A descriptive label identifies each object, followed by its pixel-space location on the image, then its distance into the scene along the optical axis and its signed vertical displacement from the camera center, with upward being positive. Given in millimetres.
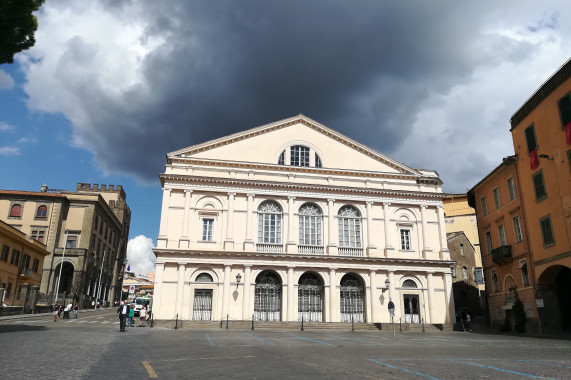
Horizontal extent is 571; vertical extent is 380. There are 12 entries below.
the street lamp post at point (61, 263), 46262 +4894
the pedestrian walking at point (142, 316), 26961 -566
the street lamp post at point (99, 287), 55406 +2467
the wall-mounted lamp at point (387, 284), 29712 +1940
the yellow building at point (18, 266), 34875 +3441
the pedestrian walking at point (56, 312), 27869 -424
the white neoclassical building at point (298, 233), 30156 +5748
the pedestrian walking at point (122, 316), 21375 -465
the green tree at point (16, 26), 13195 +8813
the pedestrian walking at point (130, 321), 26966 -939
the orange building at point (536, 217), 22766 +5689
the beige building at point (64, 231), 49247 +8752
